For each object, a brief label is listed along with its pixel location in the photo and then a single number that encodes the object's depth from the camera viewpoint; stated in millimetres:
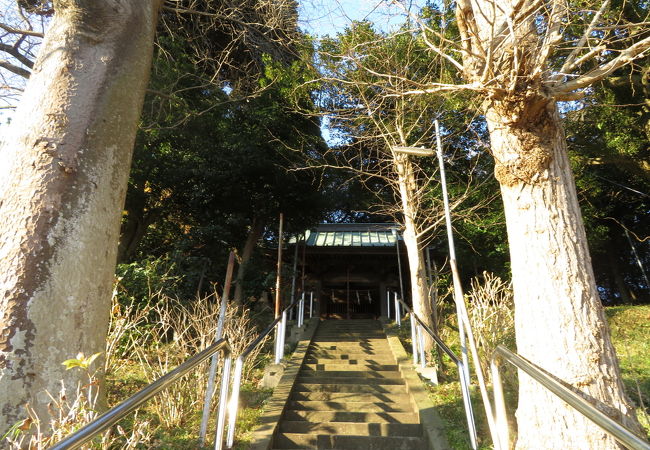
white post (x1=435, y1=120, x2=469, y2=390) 3570
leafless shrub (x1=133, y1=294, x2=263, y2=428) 3857
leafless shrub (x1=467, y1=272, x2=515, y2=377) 5559
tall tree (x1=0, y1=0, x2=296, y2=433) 1999
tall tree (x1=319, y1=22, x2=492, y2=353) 6534
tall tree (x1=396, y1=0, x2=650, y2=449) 2127
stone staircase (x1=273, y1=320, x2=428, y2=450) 3898
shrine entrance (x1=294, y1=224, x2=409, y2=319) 11875
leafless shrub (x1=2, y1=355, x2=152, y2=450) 1840
